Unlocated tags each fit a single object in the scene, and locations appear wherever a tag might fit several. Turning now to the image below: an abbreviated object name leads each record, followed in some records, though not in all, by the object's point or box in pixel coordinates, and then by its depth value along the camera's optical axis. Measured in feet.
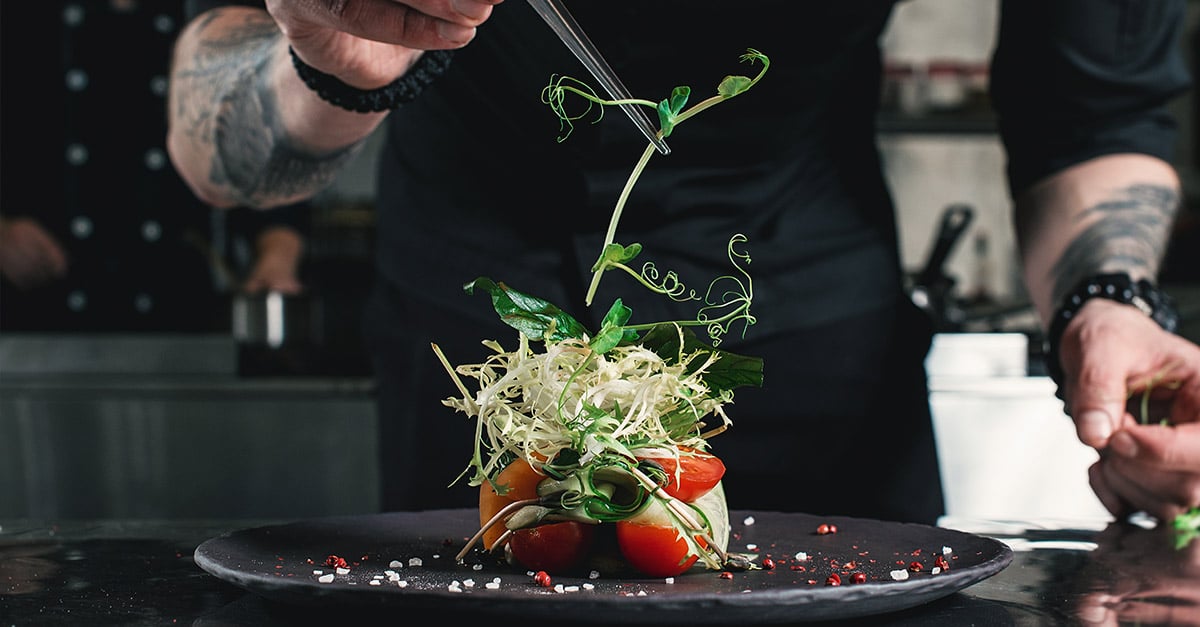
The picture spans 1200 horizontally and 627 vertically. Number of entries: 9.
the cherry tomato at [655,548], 2.36
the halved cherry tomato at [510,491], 2.55
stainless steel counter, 8.63
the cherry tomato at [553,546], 2.39
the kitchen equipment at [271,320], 8.76
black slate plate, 1.97
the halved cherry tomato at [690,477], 2.50
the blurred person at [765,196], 3.93
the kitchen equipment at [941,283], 8.13
